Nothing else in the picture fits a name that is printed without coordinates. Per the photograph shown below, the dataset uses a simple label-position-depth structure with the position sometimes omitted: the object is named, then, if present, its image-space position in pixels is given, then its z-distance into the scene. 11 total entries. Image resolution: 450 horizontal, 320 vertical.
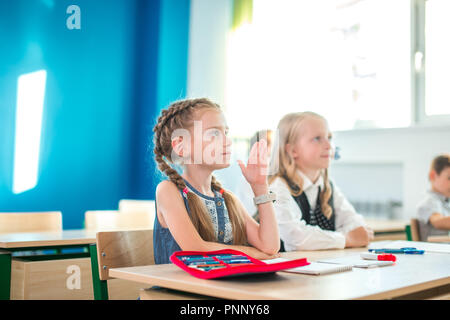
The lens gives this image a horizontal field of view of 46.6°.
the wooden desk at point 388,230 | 3.45
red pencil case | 1.12
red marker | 1.51
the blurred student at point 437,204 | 2.96
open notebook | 1.23
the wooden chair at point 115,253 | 1.57
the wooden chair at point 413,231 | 2.91
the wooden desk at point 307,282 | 0.98
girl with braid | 1.58
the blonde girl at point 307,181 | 2.17
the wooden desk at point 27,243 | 2.24
